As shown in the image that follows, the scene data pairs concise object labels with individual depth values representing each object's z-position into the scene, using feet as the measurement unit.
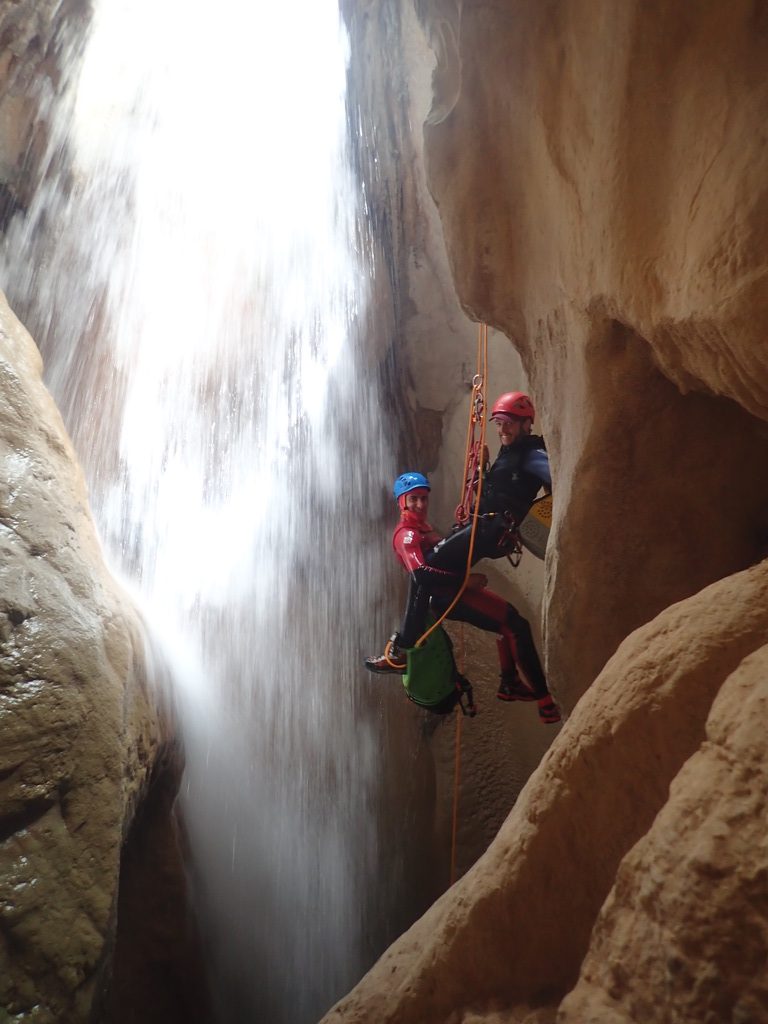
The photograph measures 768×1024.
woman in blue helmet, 14.76
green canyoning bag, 15.14
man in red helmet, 14.47
